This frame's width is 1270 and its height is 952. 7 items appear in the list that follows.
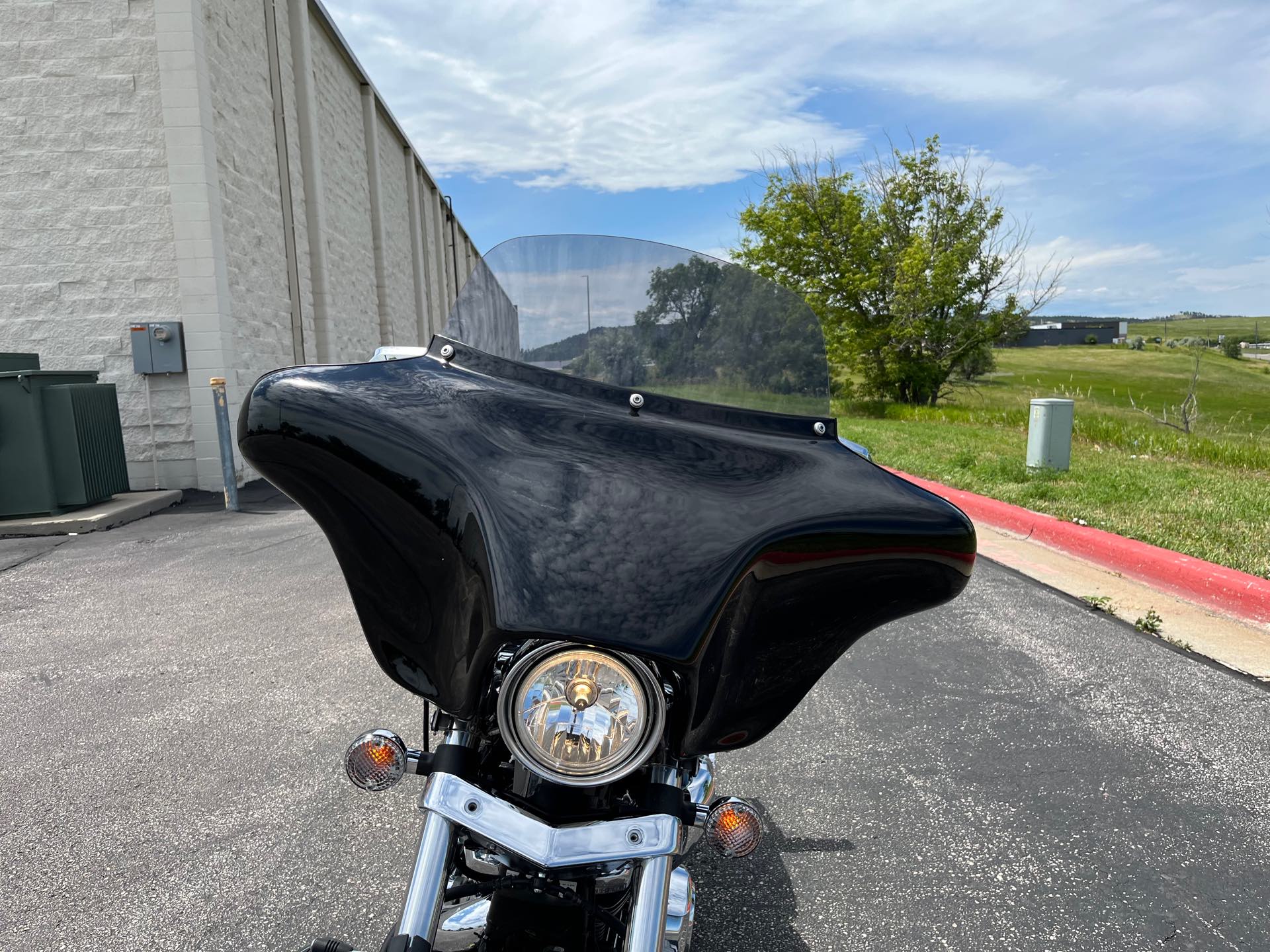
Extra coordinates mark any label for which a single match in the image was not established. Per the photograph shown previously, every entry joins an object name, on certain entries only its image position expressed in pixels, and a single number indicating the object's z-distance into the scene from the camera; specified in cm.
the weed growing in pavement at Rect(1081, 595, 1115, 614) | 520
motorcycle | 132
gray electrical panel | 1021
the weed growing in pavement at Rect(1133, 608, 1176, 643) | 479
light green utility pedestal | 934
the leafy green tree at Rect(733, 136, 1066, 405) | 2491
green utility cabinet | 830
